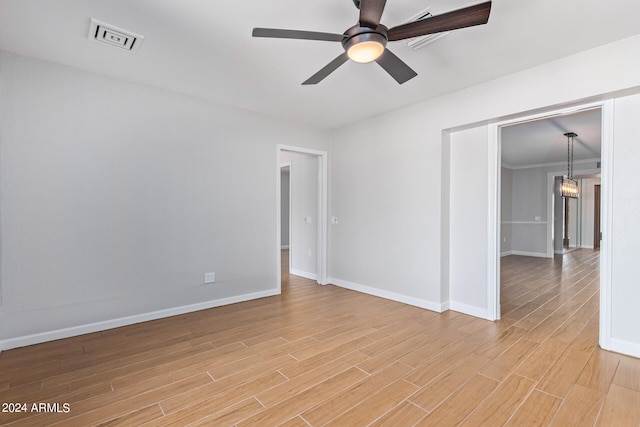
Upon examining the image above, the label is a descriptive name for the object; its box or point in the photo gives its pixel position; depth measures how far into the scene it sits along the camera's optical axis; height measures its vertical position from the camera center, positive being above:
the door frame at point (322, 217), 5.05 -0.06
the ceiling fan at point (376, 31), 1.61 +1.04
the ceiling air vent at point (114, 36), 2.26 +1.36
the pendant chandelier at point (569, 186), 6.47 +0.60
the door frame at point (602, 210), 2.61 +0.05
